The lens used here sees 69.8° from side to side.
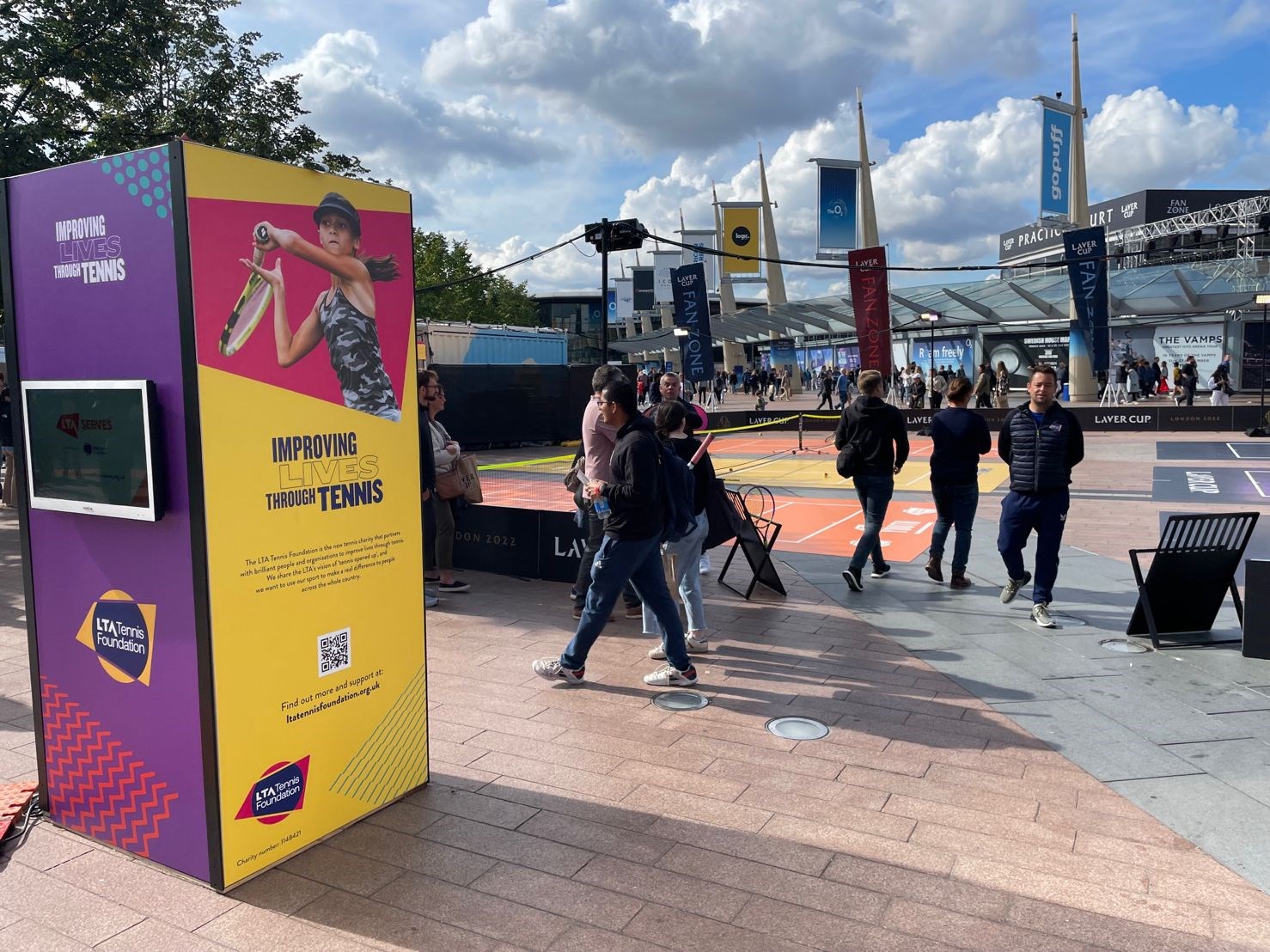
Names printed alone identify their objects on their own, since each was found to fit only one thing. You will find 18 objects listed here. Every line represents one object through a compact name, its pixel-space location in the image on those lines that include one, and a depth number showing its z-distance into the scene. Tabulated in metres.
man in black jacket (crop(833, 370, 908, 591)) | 7.81
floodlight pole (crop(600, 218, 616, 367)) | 16.36
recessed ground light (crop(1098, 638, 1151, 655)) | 6.13
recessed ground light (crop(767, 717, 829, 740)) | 4.73
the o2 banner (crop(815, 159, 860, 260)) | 36.19
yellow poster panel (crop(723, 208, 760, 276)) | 39.06
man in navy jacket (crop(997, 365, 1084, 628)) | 6.65
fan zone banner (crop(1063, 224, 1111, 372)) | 27.83
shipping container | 23.52
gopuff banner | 30.31
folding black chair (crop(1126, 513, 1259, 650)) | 6.18
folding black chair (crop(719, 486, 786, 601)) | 7.56
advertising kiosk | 3.00
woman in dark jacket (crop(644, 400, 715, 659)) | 6.01
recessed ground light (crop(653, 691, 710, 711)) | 5.19
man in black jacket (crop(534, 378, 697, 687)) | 5.03
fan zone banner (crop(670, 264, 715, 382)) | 24.41
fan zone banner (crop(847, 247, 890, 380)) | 22.73
